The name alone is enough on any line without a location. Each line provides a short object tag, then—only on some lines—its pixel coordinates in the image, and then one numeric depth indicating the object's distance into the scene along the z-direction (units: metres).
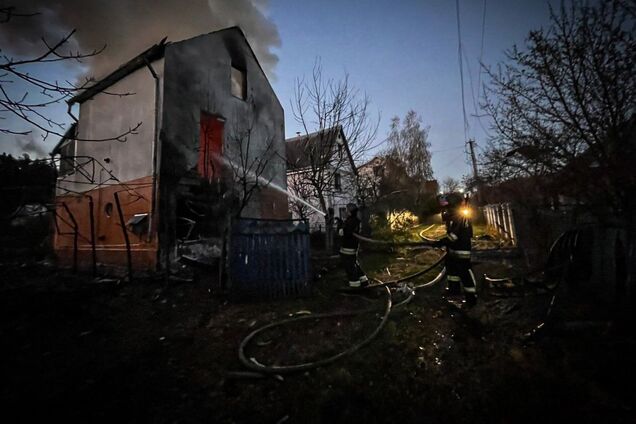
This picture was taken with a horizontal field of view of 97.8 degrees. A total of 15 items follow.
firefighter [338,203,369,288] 6.25
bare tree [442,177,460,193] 41.27
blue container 5.81
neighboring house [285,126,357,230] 11.54
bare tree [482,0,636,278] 4.16
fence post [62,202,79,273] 8.01
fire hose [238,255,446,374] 3.17
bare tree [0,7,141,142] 2.27
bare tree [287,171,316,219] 15.57
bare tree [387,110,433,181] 25.66
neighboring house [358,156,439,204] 17.50
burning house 8.60
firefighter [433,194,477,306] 5.16
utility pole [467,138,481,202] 9.40
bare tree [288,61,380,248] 11.49
